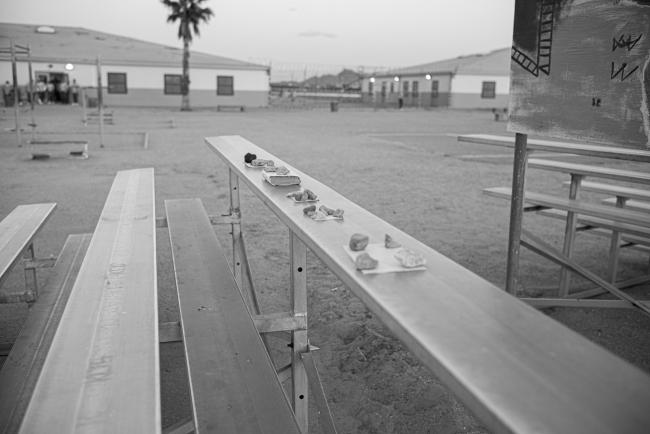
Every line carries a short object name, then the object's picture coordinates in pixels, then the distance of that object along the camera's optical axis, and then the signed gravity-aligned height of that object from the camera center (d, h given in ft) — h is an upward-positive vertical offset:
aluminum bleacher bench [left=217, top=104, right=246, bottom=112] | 113.60 -0.30
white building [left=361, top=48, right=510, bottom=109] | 151.53 +7.32
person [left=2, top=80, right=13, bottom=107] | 104.12 +1.15
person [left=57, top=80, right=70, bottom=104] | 113.19 +1.32
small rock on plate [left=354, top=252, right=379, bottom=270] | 5.37 -1.39
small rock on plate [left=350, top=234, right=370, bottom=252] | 5.87 -1.32
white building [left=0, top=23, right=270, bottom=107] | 115.65 +6.69
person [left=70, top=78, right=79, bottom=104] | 112.99 +1.78
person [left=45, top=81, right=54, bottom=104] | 111.45 +1.84
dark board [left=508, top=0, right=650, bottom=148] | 7.66 +0.62
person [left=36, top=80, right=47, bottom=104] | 110.11 +2.10
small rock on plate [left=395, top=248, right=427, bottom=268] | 5.46 -1.38
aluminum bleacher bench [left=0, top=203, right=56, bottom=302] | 9.27 -2.42
